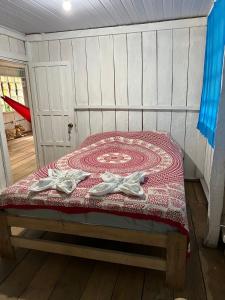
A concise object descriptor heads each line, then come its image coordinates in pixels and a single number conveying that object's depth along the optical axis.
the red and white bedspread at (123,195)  1.47
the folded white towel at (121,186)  1.56
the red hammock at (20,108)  4.54
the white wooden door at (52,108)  3.38
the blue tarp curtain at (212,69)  1.98
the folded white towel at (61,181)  1.67
